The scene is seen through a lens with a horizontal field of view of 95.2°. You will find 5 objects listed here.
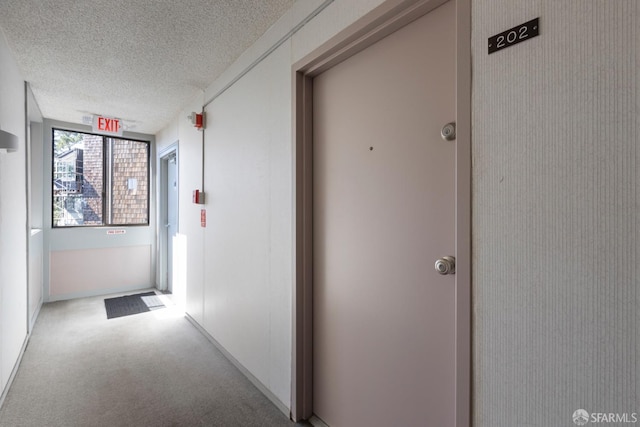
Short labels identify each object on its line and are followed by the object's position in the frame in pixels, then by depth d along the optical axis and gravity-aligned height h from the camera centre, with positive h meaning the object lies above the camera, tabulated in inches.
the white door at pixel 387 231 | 46.2 -3.6
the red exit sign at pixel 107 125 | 157.5 +48.7
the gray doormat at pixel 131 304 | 149.2 -50.4
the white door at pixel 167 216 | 183.3 -2.1
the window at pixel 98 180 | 170.2 +20.4
